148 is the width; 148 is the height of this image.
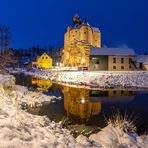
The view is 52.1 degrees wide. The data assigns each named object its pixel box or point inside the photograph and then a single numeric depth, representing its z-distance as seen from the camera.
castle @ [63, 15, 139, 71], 34.62
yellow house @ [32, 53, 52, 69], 50.69
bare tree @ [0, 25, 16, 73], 28.82
